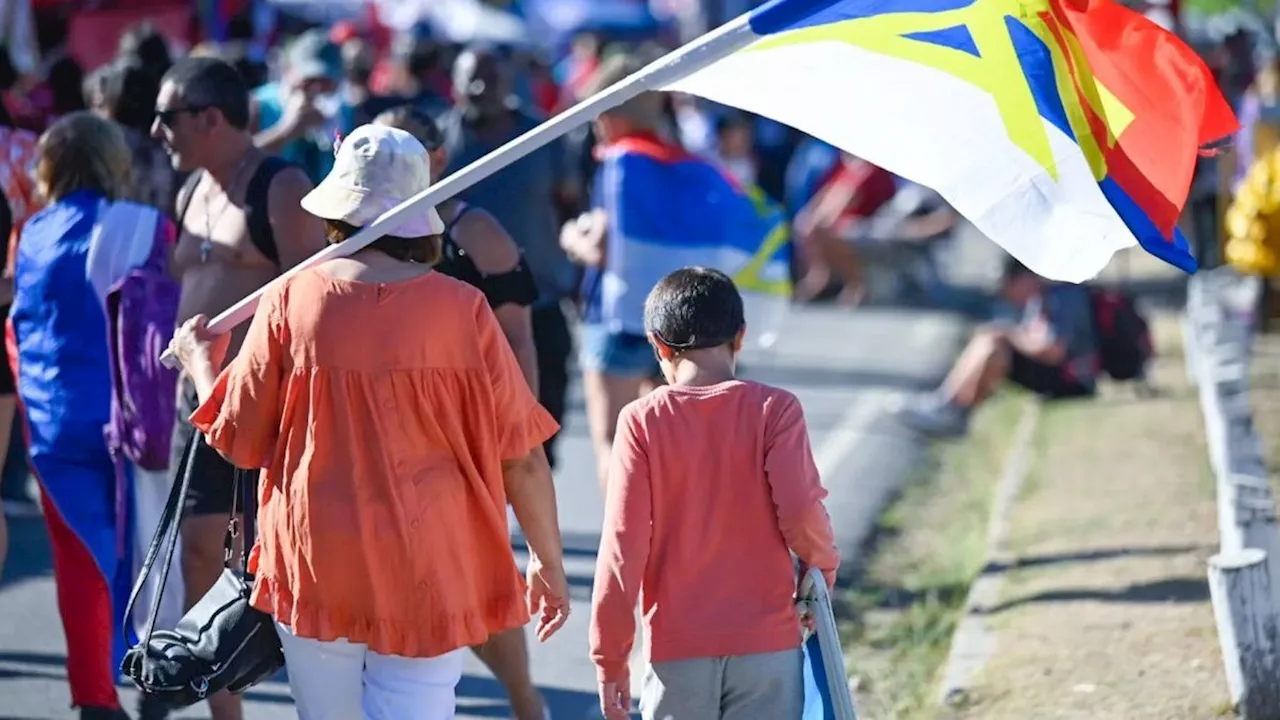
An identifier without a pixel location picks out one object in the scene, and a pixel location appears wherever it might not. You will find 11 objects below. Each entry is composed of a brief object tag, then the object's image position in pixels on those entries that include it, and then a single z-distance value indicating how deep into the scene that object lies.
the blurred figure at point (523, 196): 15.05
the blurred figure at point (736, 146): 37.53
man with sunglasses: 11.19
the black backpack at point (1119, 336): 25.22
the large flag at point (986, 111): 9.09
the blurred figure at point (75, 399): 11.95
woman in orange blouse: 8.38
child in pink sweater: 8.62
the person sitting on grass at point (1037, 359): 24.42
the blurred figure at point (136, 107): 14.67
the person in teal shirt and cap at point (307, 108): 18.52
